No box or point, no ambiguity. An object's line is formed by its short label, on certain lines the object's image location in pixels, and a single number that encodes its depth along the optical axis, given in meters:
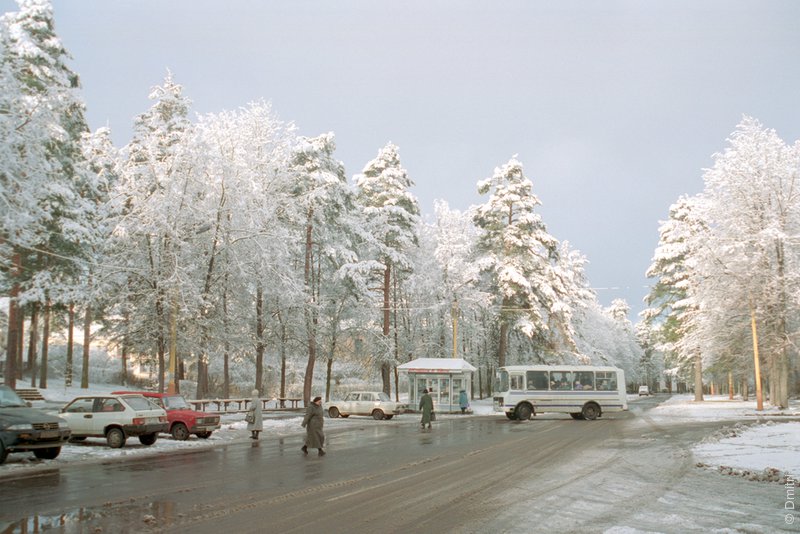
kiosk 41.94
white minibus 37.19
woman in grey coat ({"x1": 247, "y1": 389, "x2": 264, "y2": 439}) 23.69
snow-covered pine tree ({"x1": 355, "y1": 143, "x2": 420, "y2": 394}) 48.22
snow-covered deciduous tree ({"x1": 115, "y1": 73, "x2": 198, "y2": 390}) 28.56
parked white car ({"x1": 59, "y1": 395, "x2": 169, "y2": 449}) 19.97
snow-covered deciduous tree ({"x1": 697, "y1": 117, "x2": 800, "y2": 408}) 36.91
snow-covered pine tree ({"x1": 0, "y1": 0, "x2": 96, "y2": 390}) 18.77
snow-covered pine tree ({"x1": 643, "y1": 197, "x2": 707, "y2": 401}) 54.28
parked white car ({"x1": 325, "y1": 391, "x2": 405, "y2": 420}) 37.72
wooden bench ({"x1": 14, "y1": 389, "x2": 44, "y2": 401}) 33.55
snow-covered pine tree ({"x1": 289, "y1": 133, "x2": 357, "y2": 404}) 39.91
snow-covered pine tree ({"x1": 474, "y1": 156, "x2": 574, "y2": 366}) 50.88
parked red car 23.20
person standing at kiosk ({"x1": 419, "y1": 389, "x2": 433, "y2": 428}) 28.53
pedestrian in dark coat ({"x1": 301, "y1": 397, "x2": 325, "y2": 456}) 18.45
